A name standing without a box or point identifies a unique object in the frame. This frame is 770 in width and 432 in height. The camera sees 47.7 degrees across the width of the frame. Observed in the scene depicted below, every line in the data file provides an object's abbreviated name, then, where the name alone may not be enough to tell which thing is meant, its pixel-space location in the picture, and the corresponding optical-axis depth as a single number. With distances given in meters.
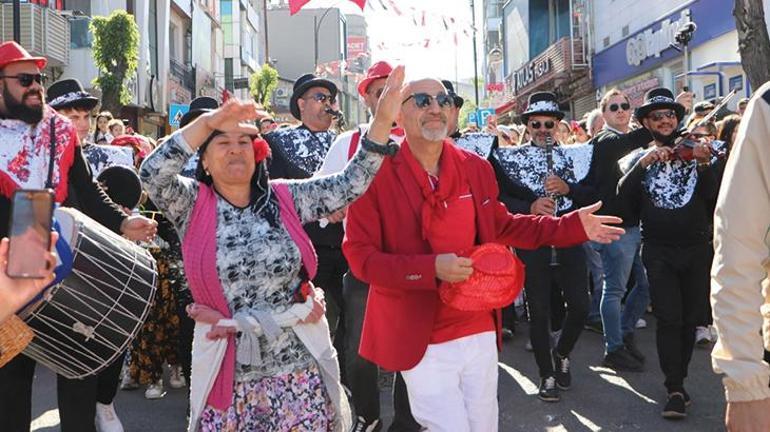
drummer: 3.99
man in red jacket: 3.59
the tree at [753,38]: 9.16
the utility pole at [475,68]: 43.22
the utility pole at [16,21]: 14.69
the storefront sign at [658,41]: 18.14
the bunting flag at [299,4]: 5.55
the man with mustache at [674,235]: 5.65
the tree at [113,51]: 21.48
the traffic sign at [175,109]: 15.49
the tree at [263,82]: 42.38
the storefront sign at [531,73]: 31.97
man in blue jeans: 6.41
